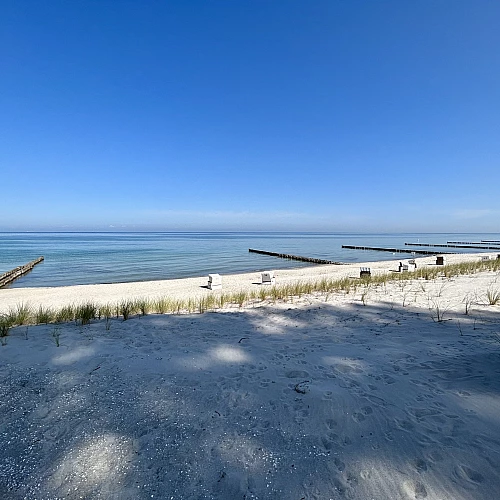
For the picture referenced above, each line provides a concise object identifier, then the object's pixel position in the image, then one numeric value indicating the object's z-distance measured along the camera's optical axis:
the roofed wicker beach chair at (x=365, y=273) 15.64
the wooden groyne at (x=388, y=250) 44.87
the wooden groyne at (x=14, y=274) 20.06
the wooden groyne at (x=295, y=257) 32.45
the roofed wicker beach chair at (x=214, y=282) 14.83
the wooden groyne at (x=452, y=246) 52.09
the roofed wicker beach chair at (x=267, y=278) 16.39
